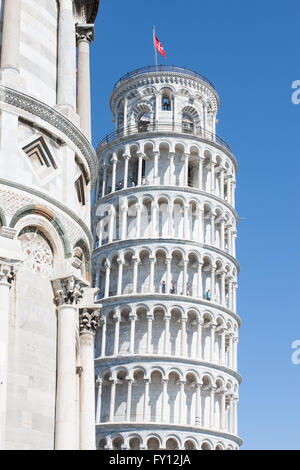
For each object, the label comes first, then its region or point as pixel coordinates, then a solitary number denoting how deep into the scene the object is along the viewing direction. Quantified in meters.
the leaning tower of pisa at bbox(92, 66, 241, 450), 65.69
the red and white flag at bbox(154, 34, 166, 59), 79.41
